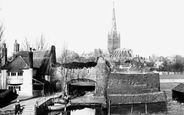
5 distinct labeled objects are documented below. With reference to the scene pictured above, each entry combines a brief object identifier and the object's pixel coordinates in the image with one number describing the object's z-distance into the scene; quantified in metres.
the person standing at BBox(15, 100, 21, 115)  26.11
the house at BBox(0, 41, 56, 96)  38.93
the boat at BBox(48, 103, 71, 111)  33.87
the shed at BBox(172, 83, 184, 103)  38.84
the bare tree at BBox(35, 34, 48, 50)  70.50
